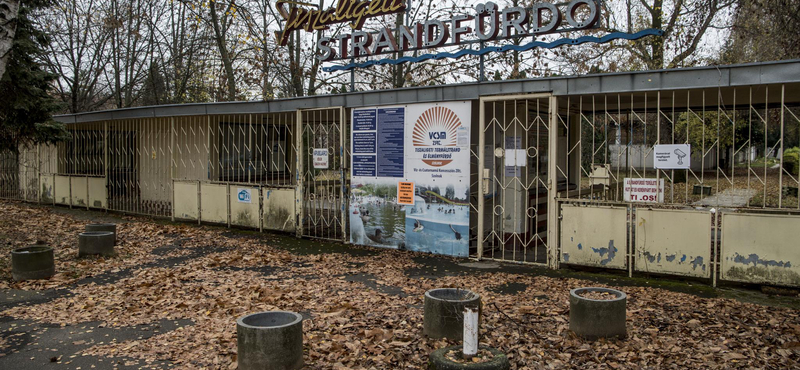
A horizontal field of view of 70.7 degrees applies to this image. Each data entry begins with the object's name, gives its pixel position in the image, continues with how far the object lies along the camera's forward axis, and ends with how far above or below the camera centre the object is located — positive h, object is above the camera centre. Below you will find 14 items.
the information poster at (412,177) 9.70 -0.10
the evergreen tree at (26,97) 12.88 +1.76
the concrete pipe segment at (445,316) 5.36 -1.38
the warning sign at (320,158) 11.45 +0.28
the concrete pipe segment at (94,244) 9.84 -1.26
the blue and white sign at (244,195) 13.02 -0.54
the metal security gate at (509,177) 9.45 -0.10
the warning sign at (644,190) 7.93 -0.27
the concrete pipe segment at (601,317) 5.30 -1.38
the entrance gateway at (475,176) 7.53 -0.09
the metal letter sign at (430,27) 8.80 +2.50
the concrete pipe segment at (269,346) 4.64 -1.44
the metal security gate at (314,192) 11.32 -0.33
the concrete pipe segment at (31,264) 8.14 -1.34
